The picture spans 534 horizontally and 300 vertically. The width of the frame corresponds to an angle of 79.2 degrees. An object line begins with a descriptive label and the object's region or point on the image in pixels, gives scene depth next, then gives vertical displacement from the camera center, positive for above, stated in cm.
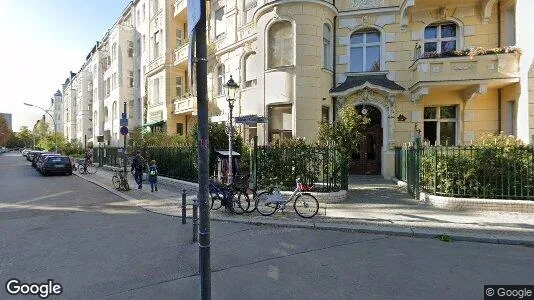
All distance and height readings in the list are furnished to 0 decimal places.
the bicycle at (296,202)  852 -142
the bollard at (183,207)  784 -144
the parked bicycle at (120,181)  1380 -143
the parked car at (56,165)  2178 -114
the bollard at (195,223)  660 -154
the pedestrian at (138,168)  1428 -88
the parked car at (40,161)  2300 -92
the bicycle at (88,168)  2291 -153
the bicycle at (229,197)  896 -135
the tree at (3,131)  7950 +459
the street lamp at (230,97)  1055 +173
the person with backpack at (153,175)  1320 -108
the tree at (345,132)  1102 +58
